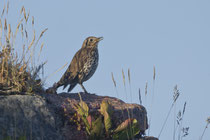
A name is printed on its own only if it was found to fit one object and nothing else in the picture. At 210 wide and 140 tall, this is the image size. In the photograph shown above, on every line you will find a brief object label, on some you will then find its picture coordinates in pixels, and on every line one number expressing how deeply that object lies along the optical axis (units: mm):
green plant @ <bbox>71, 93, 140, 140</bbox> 9047
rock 8547
